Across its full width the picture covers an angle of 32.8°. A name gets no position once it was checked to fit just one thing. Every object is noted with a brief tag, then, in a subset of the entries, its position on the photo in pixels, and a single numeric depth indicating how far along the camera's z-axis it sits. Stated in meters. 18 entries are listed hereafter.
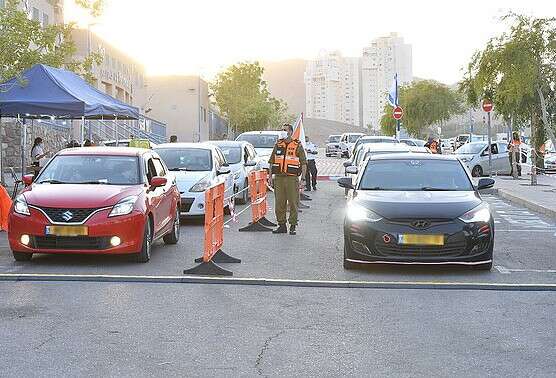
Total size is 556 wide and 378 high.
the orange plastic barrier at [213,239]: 11.05
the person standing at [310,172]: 28.43
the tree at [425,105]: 82.50
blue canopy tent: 19.22
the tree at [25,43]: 19.80
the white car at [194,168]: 17.95
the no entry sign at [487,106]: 32.12
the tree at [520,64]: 27.66
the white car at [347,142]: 65.22
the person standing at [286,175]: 16.22
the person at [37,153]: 23.66
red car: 11.65
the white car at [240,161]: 23.22
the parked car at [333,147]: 73.25
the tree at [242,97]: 99.25
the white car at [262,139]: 31.02
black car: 11.16
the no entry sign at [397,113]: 41.50
